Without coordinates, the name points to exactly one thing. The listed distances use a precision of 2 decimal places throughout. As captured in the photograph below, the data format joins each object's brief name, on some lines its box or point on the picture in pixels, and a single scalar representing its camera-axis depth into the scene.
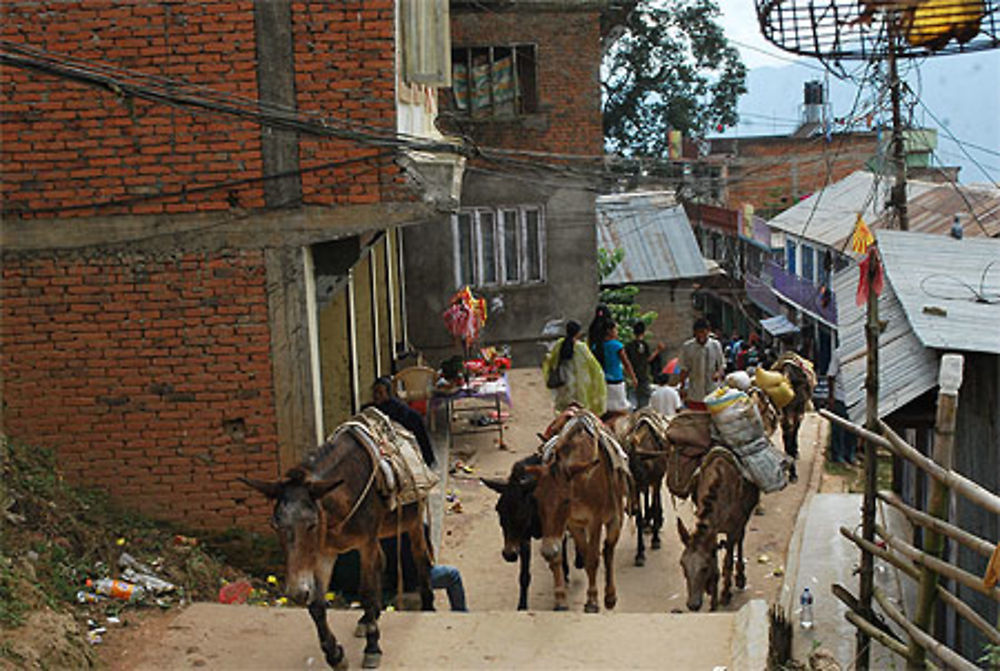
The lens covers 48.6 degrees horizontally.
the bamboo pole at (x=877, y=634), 6.03
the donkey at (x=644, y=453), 11.39
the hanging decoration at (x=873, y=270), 6.68
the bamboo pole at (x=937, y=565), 4.84
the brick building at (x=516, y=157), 19.89
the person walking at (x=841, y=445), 16.00
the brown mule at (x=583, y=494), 9.23
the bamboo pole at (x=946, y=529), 4.89
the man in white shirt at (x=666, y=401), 13.93
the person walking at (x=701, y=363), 14.38
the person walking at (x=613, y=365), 13.98
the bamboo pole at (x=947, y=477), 4.80
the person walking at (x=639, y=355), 16.53
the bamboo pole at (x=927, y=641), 4.99
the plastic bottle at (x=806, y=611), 8.16
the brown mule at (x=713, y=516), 9.62
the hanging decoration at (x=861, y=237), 9.12
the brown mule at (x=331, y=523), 7.16
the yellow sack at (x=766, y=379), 12.91
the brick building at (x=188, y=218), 9.83
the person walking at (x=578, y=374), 13.22
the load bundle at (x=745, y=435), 9.80
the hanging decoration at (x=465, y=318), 16.58
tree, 36.16
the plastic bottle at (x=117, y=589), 8.82
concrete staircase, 8.01
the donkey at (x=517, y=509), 9.34
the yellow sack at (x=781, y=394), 12.92
